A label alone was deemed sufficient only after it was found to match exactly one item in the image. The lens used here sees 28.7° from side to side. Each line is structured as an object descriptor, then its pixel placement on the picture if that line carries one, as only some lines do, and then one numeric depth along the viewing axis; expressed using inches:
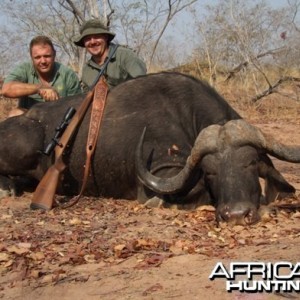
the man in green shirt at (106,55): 291.3
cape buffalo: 197.8
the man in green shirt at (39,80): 280.5
